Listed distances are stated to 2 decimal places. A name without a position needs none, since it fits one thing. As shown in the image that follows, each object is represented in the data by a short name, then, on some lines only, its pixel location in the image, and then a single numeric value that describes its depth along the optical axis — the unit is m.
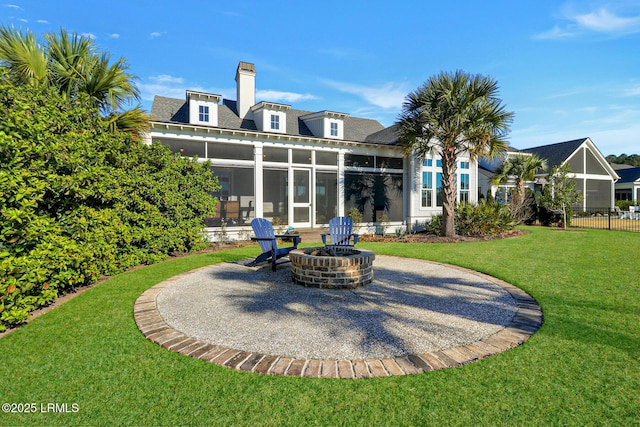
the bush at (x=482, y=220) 13.24
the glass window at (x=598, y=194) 26.97
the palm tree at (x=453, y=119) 12.39
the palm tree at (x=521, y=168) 18.33
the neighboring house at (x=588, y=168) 25.97
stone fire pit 5.32
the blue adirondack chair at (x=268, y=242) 6.69
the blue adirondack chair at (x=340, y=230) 8.02
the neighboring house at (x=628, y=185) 30.75
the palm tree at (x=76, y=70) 6.62
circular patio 2.96
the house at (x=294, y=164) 12.22
